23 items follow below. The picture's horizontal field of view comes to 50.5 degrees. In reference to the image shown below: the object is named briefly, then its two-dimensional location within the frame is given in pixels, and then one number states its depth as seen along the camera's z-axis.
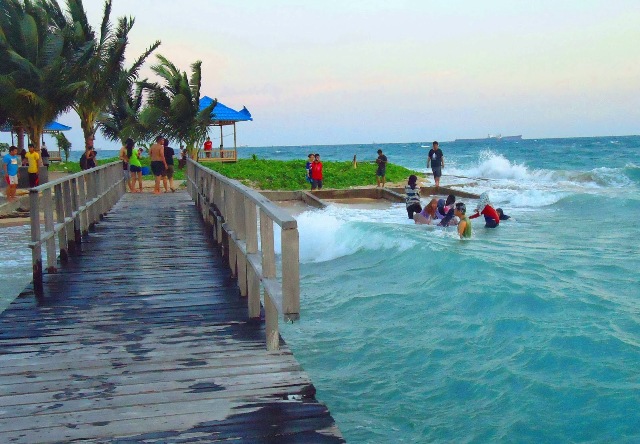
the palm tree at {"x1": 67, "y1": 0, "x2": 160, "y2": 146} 25.98
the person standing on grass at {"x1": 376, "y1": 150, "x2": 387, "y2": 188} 25.52
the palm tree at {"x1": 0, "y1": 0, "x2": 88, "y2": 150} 23.61
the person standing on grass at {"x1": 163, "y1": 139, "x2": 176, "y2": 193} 18.89
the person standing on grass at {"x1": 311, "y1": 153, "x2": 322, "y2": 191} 24.95
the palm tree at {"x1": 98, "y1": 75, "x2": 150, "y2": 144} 30.95
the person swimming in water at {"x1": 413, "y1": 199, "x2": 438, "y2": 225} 16.59
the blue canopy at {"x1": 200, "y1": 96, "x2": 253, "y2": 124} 32.88
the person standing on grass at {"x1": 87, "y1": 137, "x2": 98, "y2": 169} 18.91
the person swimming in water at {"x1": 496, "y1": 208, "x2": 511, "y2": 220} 18.03
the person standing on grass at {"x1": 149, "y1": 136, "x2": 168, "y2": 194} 17.31
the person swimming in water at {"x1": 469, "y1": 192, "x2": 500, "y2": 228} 16.50
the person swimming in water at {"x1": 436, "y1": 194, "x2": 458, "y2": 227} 15.43
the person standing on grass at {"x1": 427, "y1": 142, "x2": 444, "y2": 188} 24.59
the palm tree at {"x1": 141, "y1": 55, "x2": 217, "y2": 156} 28.41
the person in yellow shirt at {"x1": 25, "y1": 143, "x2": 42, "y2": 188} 20.44
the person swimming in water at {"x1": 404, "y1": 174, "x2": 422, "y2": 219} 17.41
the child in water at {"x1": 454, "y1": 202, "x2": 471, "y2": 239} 14.46
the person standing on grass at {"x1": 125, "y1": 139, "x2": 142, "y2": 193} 18.55
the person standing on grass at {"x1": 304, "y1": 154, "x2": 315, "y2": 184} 25.86
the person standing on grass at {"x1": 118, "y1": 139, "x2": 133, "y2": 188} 18.78
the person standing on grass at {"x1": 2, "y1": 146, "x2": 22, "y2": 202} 19.52
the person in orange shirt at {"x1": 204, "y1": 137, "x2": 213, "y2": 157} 36.25
